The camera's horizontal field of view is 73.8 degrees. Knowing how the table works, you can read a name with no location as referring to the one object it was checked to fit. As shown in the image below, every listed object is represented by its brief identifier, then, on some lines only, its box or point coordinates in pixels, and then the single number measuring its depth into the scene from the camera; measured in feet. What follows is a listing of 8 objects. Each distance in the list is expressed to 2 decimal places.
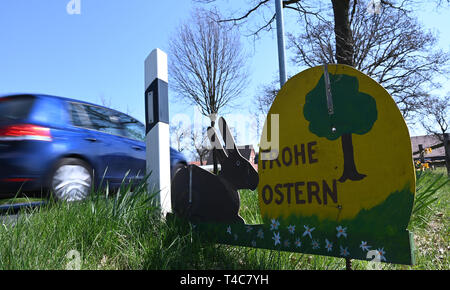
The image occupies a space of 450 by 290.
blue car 10.60
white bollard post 8.49
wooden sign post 4.52
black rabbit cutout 6.67
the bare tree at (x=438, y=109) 29.68
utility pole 15.89
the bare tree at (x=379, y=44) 29.50
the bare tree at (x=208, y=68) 46.57
